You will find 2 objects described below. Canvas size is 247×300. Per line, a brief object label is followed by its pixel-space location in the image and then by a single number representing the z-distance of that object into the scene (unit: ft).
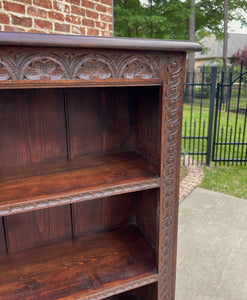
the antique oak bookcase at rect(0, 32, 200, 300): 2.91
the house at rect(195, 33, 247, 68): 89.82
